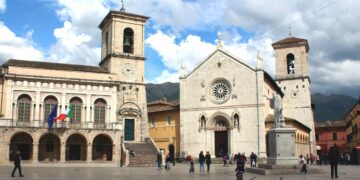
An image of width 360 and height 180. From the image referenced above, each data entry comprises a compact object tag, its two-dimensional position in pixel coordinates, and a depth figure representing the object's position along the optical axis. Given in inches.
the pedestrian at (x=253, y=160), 1389.1
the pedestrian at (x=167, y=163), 1248.2
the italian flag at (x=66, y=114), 1540.4
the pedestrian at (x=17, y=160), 844.2
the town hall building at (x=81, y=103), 1547.7
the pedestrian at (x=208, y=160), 1132.8
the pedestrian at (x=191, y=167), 1052.8
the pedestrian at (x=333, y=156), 770.8
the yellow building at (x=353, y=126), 2060.8
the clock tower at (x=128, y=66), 1784.0
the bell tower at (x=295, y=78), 2315.5
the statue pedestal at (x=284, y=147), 890.7
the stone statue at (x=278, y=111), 923.4
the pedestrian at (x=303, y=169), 858.1
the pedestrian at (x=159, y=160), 1234.0
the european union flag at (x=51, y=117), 1528.1
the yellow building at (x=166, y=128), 2033.7
